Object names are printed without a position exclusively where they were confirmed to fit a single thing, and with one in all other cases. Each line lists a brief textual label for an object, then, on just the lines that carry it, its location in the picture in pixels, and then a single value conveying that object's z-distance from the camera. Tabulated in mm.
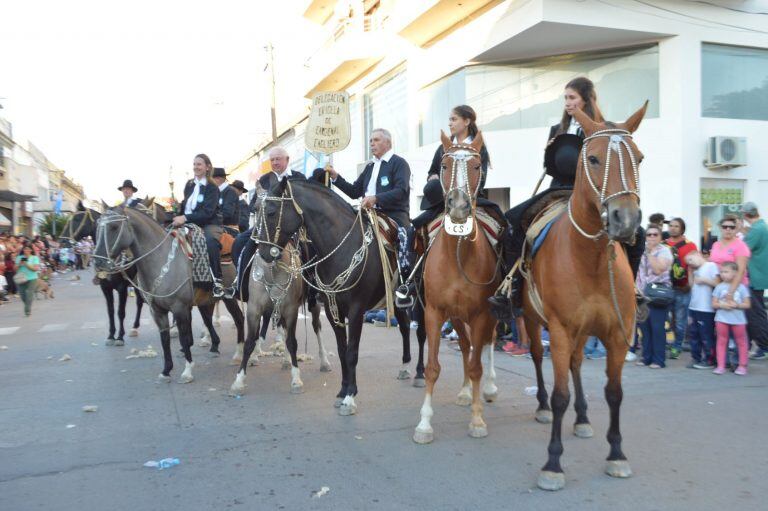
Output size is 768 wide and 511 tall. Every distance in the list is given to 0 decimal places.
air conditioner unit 13969
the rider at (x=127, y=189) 12539
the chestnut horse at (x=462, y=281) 5176
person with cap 8539
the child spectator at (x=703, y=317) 8578
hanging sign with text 9141
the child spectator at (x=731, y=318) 8211
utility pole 27106
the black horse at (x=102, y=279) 11172
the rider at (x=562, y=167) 5137
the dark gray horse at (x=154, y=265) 8031
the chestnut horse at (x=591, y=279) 4027
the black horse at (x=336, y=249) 6520
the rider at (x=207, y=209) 8961
